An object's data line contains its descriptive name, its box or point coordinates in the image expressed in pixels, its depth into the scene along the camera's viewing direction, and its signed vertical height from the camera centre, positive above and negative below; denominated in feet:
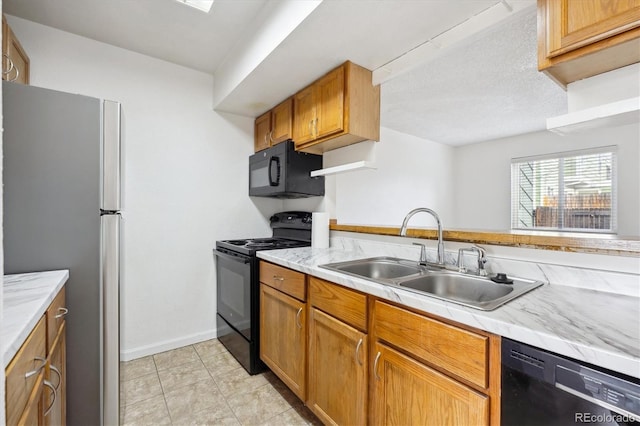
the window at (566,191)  11.81 +0.97
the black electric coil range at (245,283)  6.87 -1.84
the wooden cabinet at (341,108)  6.29 +2.34
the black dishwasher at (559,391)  2.30 -1.52
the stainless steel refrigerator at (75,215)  4.30 -0.08
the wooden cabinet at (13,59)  5.20 +2.94
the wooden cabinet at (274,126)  8.03 +2.51
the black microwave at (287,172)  7.78 +1.07
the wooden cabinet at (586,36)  3.18 +2.02
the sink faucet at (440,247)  5.23 -0.62
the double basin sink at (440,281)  3.96 -1.07
